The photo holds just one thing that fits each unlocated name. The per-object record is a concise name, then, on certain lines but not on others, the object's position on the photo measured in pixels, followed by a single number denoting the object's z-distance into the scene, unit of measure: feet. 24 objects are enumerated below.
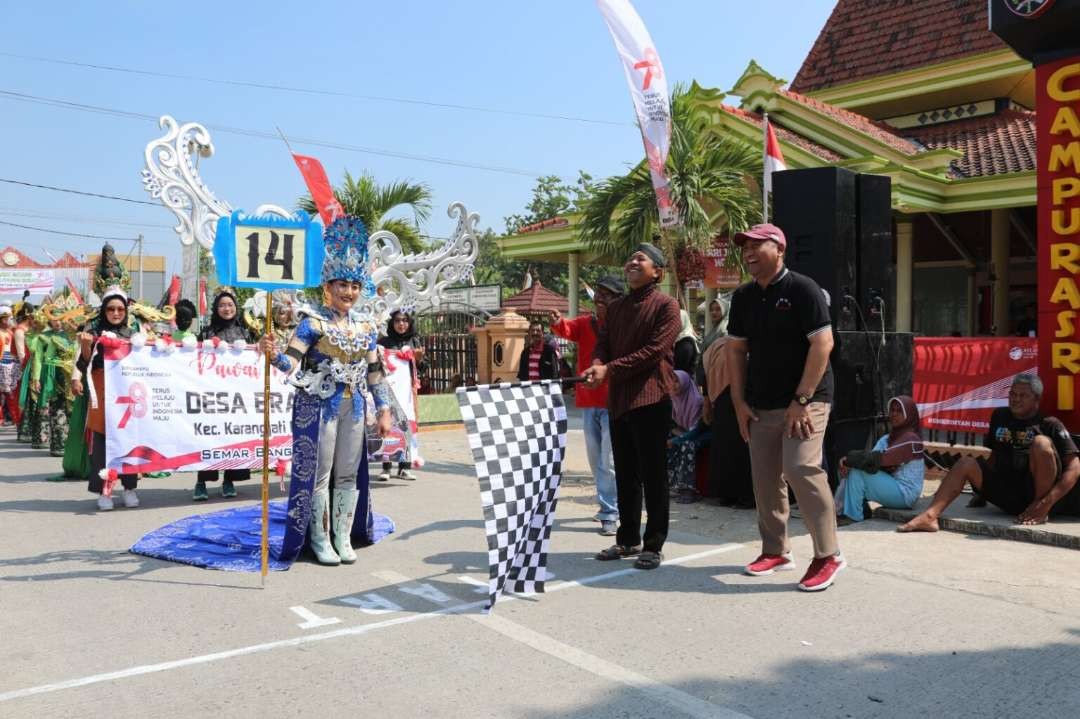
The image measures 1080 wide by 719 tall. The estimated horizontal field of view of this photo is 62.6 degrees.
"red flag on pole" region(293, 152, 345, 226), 46.24
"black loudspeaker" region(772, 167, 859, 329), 25.02
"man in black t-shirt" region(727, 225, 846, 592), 17.08
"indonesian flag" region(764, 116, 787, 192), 37.19
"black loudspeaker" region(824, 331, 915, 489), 24.72
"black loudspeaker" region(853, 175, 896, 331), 25.95
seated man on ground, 21.59
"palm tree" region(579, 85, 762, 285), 41.27
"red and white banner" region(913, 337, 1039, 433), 33.88
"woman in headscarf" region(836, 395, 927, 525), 23.25
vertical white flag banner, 34.24
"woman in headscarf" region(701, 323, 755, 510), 25.72
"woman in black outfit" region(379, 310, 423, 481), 34.35
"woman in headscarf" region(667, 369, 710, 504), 27.55
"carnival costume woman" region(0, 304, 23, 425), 52.31
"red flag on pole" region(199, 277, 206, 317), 56.80
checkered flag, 15.65
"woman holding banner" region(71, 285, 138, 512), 26.32
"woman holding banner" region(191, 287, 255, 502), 29.56
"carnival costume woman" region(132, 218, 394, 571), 19.01
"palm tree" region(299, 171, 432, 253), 58.08
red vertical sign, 23.89
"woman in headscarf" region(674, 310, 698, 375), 27.07
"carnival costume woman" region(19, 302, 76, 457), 38.29
